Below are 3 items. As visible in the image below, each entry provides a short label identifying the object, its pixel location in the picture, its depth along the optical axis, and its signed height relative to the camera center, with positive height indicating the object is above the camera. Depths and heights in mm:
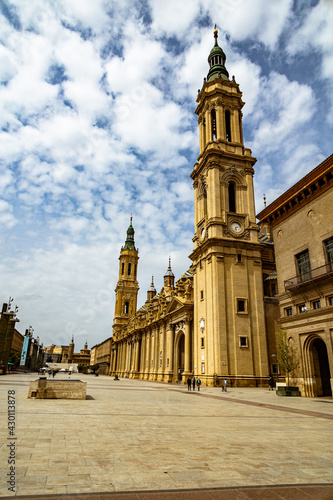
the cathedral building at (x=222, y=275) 38406 +11068
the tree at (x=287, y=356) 27398 +914
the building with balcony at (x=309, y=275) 24906 +6909
